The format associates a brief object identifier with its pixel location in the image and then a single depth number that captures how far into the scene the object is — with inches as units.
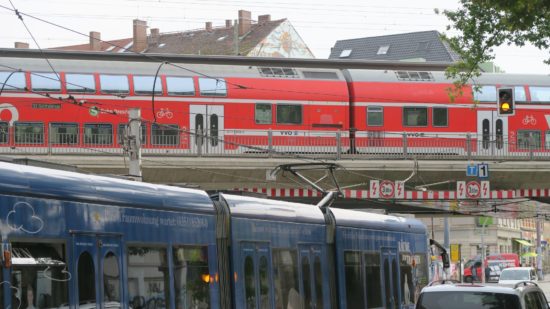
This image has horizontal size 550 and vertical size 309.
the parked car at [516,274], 2381.9
